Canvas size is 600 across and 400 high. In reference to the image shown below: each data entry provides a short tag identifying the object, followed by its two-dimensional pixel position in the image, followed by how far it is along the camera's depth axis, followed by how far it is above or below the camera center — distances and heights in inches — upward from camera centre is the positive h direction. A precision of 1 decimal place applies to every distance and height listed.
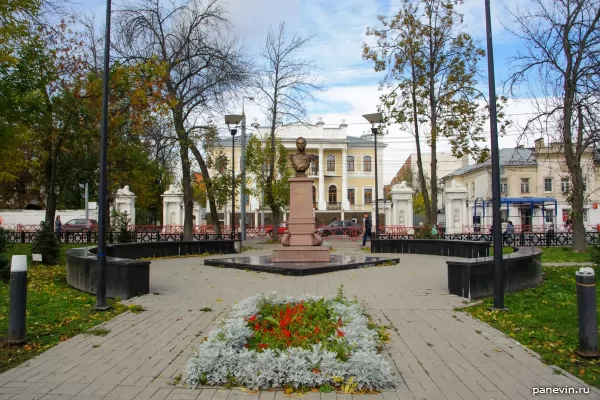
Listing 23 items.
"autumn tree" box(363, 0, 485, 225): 954.1 +274.4
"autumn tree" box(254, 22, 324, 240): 1175.6 +144.5
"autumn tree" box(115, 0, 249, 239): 897.5 +292.5
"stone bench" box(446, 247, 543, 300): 366.6 -44.3
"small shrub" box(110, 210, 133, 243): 908.6 -13.6
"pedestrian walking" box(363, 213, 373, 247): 1090.7 -19.7
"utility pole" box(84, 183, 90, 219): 1621.6 +33.0
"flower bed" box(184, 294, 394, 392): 182.7 -53.2
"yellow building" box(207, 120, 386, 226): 2474.2 +243.9
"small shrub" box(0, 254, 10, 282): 440.1 -43.2
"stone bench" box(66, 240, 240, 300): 367.2 -41.8
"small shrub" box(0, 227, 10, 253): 532.7 -22.2
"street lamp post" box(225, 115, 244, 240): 997.2 +198.5
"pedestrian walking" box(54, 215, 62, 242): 1159.7 -14.1
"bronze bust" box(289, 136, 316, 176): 665.0 +81.4
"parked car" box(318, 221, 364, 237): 1566.1 -34.0
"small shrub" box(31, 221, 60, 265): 589.6 -29.6
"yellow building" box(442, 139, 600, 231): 1787.0 +128.2
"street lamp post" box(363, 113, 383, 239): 994.7 +206.1
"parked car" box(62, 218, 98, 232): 1471.8 -11.9
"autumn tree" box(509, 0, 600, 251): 634.8 +175.4
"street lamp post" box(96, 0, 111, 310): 323.0 +17.8
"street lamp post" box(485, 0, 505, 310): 318.0 +24.4
